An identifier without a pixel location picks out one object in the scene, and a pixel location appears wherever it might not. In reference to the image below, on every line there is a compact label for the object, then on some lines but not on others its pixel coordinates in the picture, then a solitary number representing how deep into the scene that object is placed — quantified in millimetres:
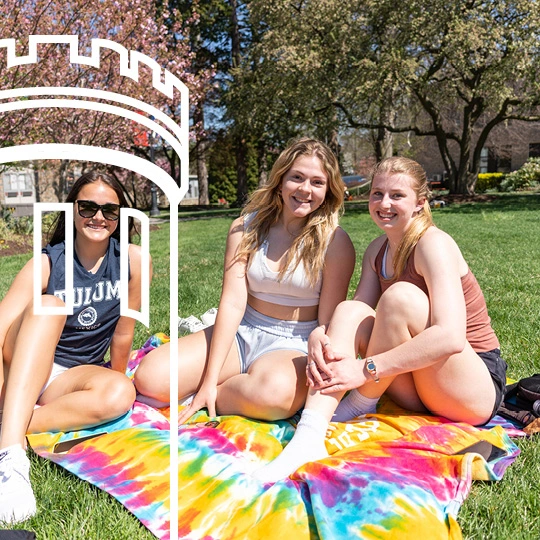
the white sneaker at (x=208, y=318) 4427
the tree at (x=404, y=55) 16891
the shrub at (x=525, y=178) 27875
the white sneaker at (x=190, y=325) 4414
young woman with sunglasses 2406
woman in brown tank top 2369
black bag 2717
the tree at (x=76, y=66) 10594
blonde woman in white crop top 2893
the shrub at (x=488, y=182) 33225
